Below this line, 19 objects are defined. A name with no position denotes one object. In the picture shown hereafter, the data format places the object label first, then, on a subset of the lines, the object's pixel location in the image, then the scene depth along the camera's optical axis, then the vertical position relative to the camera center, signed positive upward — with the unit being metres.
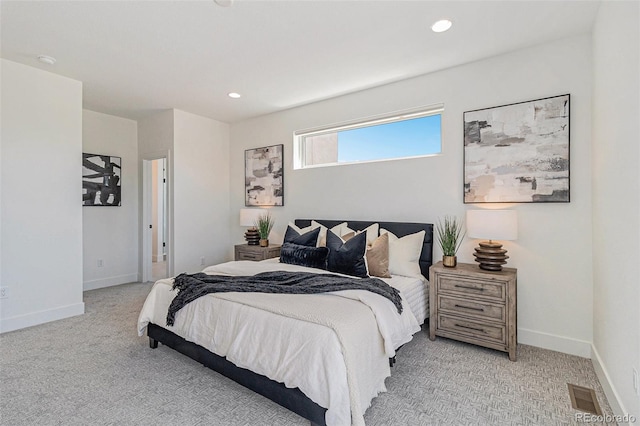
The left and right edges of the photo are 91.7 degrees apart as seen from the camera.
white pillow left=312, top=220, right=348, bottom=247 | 3.73 -0.24
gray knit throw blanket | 2.36 -0.58
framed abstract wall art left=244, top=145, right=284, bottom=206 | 4.81 +0.58
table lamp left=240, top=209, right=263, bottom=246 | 4.80 -0.14
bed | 1.64 -0.83
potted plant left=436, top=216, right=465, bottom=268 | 2.99 -0.26
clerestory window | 3.57 +0.94
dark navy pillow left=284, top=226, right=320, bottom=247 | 3.62 -0.32
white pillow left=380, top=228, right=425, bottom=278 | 3.15 -0.45
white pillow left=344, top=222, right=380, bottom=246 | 3.49 -0.23
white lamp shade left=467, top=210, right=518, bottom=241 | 2.62 -0.11
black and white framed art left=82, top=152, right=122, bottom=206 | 4.74 +0.52
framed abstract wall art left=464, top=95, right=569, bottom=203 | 2.73 +0.56
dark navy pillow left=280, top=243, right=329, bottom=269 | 3.25 -0.47
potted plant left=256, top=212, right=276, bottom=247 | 4.67 -0.26
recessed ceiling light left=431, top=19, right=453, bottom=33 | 2.49 +1.53
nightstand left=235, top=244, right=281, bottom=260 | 4.36 -0.57
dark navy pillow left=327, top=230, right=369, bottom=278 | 2.97 -0.45
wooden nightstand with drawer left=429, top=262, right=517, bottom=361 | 2.57 -0.82
